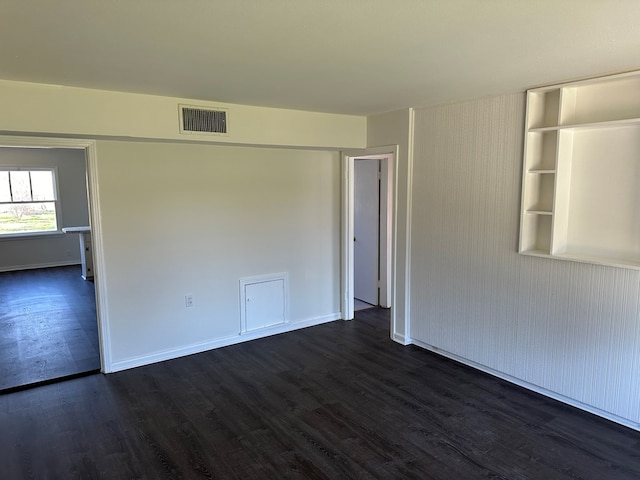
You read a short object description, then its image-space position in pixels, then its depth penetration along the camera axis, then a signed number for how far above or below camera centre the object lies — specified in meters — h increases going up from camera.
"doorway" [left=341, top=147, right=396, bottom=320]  5.35 -0.62
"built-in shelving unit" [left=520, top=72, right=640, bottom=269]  2.85 +0.14
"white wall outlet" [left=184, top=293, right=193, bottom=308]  4.22 -1.01
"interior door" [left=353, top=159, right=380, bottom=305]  5.81 -0.46
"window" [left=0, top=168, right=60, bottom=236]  8.26 -0.10
